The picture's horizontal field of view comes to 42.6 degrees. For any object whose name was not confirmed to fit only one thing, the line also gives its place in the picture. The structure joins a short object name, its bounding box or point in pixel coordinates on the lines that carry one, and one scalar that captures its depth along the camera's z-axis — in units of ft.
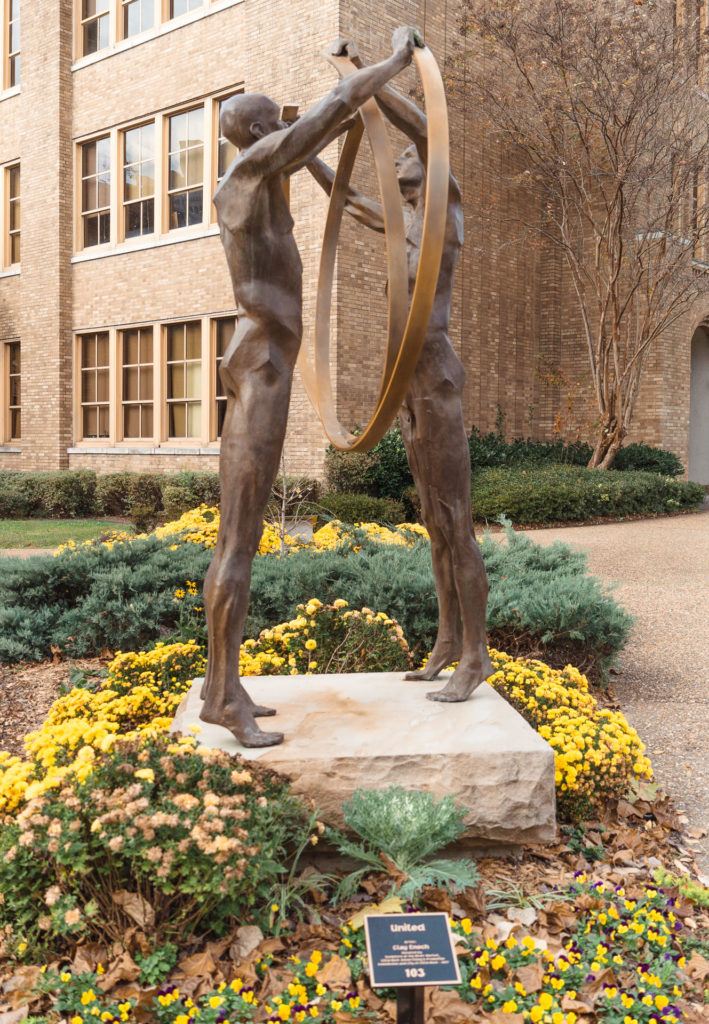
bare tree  50.98
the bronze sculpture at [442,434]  12.25
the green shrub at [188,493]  48.37
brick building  50.88
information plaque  6.27
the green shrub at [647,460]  61.05
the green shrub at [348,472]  48.91
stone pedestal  10.48
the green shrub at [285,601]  18.74
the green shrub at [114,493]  56.44
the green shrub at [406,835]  9.51
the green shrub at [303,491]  44.01
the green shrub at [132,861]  8.47
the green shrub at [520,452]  56.80
